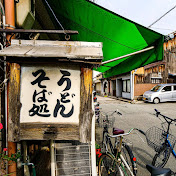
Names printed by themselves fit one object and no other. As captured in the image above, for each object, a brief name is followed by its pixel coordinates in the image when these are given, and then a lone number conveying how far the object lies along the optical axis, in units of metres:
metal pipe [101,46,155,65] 3.49
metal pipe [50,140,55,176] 2.14
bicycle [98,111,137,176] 2.49
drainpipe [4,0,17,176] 1.99
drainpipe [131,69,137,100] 16.02
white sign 1.63
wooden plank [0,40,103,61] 1.40
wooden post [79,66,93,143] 1.65
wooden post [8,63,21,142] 1.60
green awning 2.58
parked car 13.41
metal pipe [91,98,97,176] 2.24
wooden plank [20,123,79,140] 1.62
